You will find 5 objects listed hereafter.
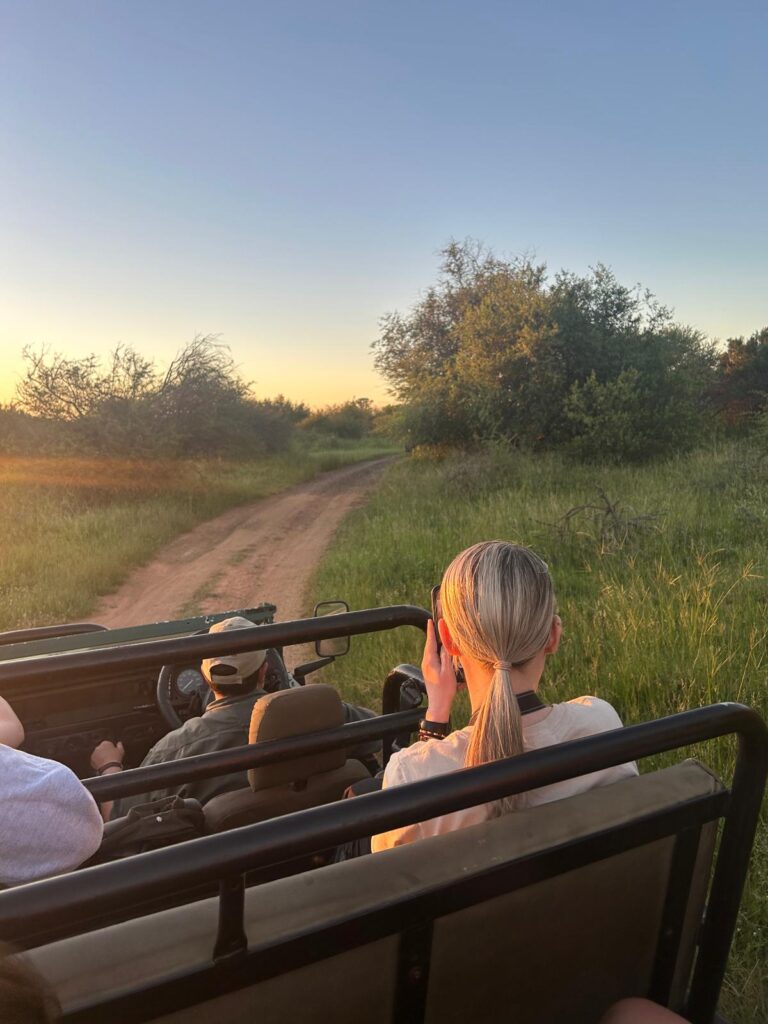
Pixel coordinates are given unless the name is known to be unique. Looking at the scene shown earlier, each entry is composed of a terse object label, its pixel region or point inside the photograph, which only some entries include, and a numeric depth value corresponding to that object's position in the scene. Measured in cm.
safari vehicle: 100
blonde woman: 152
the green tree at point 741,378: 2715
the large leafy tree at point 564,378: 1564
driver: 254
